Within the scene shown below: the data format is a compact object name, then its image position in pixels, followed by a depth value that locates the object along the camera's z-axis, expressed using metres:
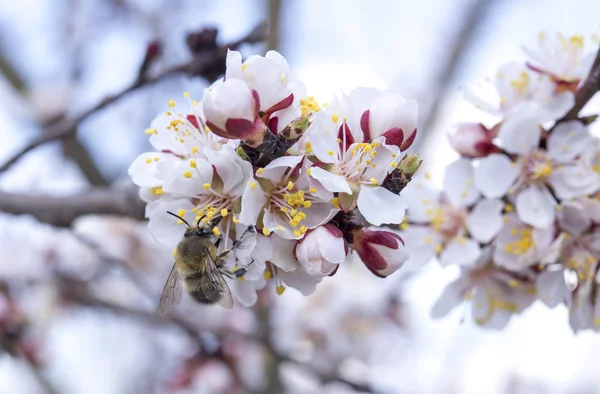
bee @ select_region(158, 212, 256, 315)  0.37
